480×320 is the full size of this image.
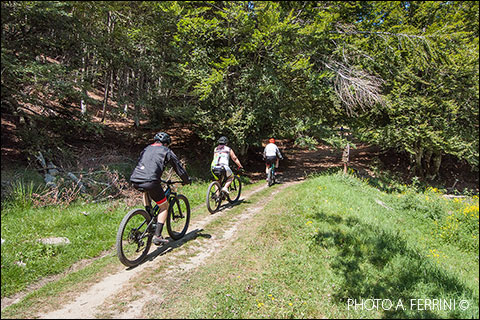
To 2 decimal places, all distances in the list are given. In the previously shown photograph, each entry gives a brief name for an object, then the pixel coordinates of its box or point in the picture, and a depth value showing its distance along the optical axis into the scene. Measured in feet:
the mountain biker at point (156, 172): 14.24
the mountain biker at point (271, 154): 36.09
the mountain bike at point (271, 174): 37.09
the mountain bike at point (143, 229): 13.19
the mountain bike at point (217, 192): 23.21
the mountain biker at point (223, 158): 24.08
